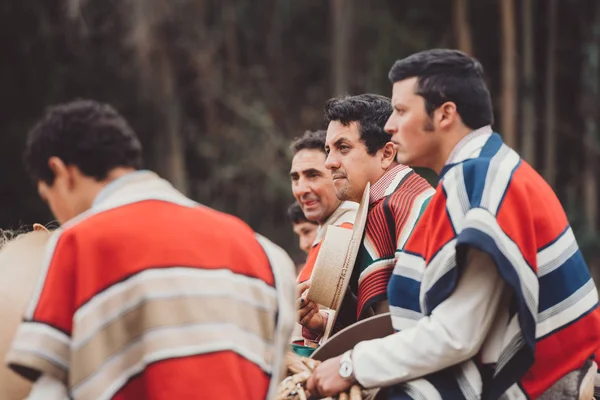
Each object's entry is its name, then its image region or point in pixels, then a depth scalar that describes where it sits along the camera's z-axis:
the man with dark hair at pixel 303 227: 5.82
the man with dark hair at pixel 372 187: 3.58
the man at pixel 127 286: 2.47
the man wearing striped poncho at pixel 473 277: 2.83
